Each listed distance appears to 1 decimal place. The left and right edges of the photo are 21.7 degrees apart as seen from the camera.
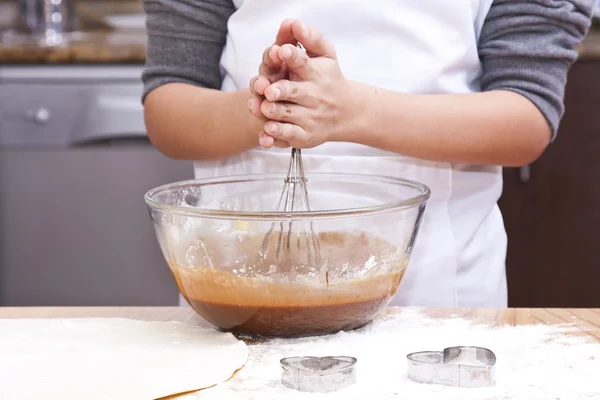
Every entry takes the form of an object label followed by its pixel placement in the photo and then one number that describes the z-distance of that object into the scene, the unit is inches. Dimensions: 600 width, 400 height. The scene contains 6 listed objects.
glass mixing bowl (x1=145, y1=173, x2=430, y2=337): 55.1
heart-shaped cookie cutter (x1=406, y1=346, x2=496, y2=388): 51.2
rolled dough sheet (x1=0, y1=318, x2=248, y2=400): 51.3
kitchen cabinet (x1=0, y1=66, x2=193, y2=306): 111.4
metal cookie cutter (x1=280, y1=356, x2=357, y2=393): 51.0
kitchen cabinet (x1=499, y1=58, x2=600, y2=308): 112.8
